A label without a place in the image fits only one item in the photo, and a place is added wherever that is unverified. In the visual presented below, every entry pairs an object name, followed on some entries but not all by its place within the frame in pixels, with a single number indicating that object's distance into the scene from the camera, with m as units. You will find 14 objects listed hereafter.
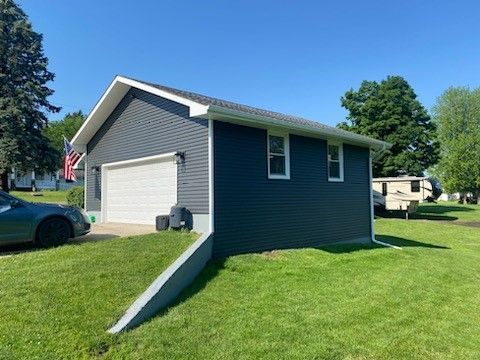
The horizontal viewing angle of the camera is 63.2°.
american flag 14.56
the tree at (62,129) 51.84
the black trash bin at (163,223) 9.89
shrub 17.42
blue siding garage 9.38
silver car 7.59
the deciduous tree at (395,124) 31.16
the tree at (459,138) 40.50
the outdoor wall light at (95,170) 13.71
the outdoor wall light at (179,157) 10.09
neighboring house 42.45
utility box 9.60
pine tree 24.12
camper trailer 25.56
